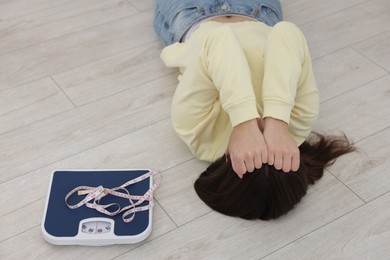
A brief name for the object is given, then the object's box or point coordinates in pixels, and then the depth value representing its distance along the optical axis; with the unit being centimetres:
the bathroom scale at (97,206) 242
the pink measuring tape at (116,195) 248
